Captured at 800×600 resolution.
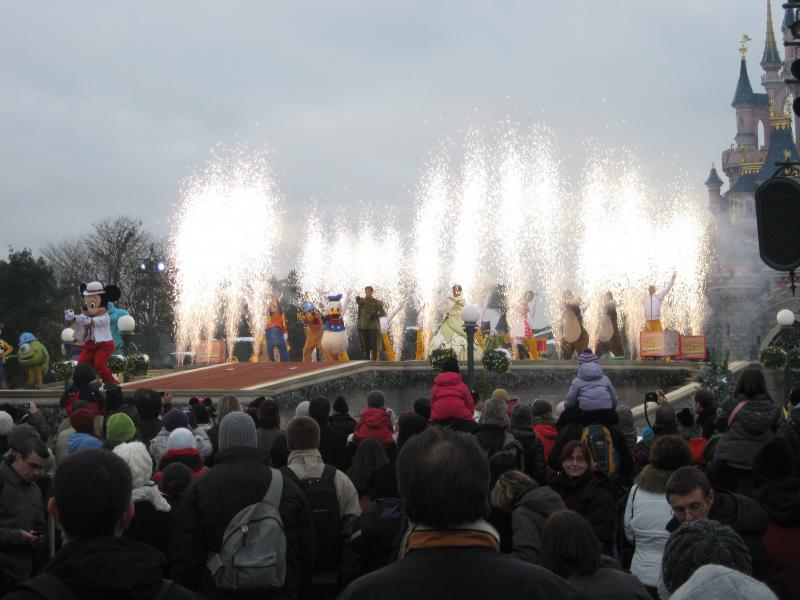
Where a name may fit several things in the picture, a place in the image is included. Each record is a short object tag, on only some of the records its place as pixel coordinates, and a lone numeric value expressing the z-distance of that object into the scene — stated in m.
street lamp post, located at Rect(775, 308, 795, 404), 31.58
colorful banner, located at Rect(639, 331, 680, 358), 33.94
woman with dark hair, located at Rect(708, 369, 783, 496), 9.05
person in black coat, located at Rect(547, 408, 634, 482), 9.77
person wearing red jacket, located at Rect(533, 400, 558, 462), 11.35
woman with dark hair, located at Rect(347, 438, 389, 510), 8.80
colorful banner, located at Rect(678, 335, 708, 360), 34.44
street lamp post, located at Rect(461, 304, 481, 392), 22.33
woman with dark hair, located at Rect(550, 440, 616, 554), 8.33
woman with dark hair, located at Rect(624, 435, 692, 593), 7.38
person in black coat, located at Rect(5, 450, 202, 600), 4.02
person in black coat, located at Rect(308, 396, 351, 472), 10.66
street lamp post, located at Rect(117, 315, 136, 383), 27.25
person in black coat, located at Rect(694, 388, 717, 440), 12.34
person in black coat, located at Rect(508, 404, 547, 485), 10.43
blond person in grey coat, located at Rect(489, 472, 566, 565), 7.19
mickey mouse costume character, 23.91
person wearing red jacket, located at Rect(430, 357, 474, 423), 11.09
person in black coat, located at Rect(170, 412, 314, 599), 6.32
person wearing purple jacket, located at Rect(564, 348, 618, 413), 10.62
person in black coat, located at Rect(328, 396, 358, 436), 11.64
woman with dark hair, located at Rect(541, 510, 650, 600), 5.30
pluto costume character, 32.06
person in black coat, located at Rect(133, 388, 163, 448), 12.30
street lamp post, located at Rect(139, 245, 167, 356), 31.38
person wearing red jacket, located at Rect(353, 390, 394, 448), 10.71
